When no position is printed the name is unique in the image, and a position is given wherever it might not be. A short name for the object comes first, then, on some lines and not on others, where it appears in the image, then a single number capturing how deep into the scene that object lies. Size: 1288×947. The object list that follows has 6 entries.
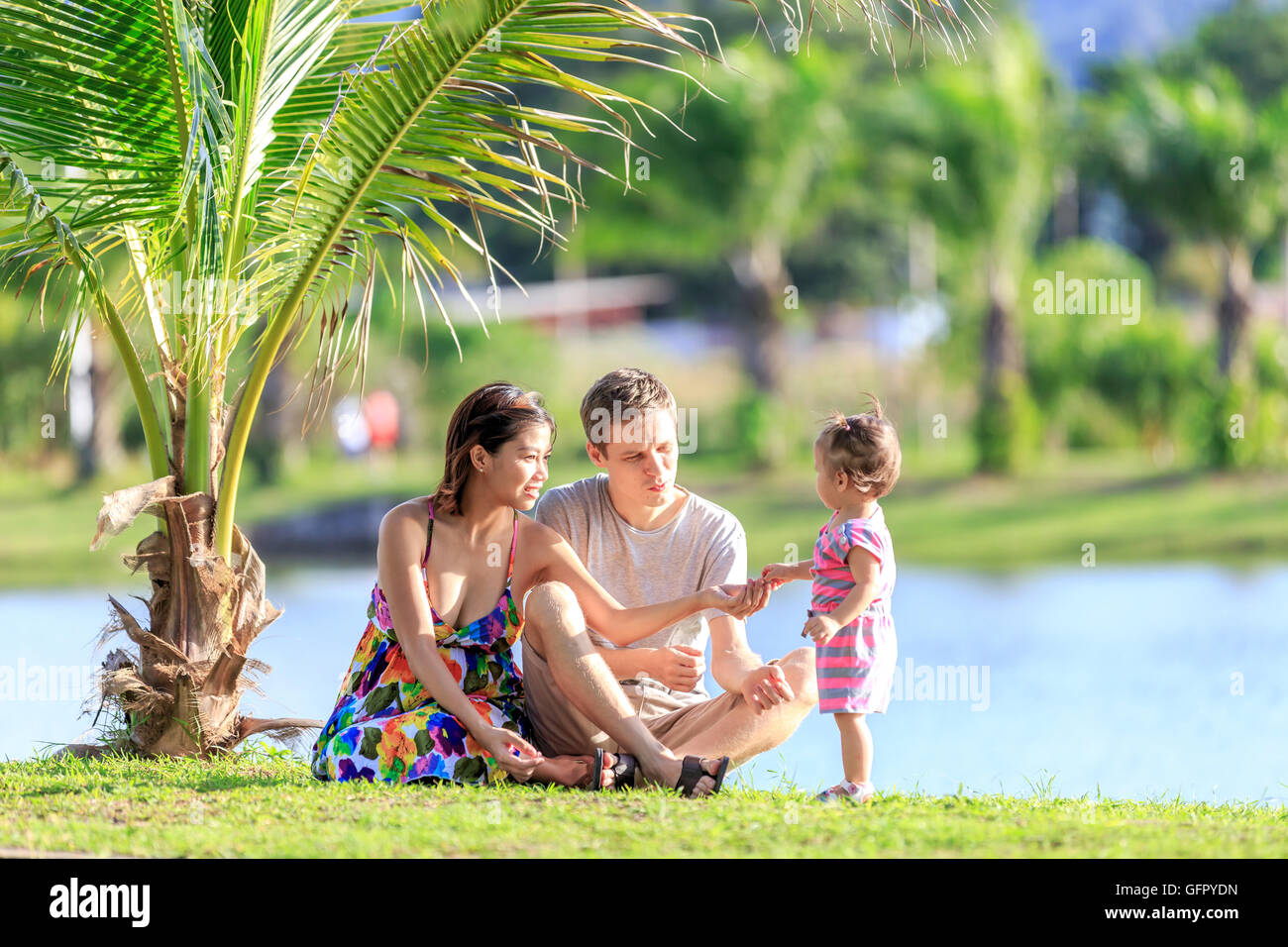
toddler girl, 4.05
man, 4.11
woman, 4.08
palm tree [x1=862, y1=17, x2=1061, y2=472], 20.67
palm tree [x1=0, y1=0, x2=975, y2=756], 4.66
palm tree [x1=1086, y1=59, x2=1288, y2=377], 20.53
